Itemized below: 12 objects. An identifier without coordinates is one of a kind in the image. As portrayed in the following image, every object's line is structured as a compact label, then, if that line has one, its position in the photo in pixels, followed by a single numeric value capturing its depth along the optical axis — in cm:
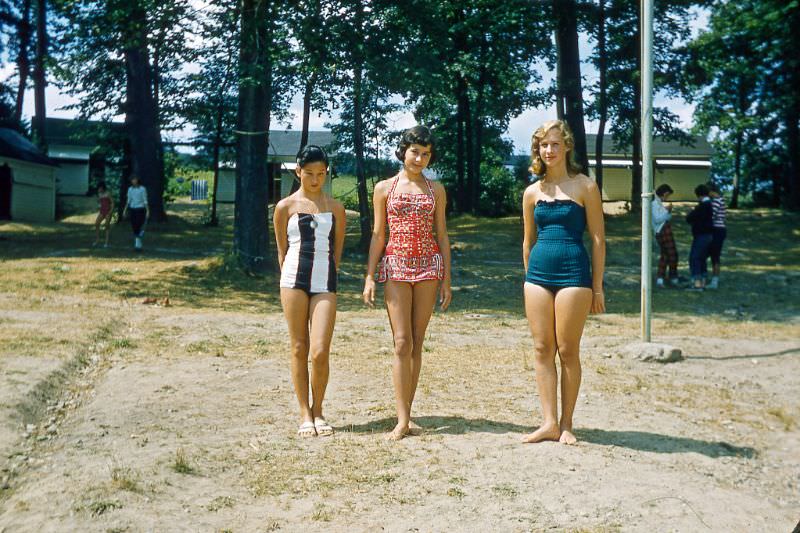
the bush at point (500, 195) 3700
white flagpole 920
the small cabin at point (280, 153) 4558
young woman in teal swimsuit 529
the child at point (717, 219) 1515
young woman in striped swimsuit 556
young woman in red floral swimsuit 545
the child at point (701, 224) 1514
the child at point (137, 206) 1938
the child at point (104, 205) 2073
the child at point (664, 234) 1491
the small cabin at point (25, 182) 3266
